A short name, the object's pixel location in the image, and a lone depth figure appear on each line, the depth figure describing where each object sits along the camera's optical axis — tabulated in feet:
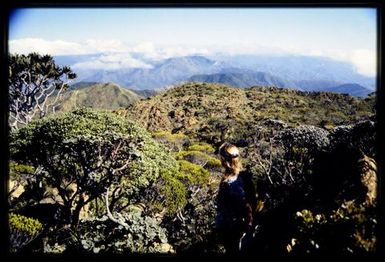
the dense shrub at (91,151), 25.82
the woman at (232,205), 16.61
